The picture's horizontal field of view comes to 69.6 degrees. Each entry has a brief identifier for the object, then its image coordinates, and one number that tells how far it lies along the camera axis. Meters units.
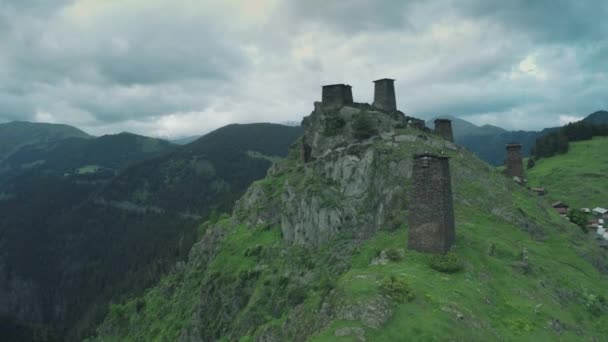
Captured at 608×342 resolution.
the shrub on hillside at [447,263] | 28.39
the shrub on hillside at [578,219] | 59.03
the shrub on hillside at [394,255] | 31.22
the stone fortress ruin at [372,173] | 31.28
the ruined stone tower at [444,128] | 66.94
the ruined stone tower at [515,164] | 66.90
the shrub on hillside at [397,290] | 23.42
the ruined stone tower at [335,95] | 66.94
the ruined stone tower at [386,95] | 68.62
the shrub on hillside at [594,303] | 30.43
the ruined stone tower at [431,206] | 30.66
